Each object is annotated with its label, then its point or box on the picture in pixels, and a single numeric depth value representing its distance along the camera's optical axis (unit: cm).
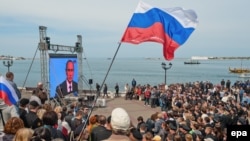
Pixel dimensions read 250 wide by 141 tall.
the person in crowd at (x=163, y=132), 834
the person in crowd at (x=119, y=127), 366
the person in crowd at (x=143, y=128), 767
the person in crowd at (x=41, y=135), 433
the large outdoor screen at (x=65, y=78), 1571
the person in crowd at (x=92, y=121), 616
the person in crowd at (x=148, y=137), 615
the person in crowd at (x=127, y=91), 2488
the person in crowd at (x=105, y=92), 2552
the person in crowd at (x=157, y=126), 870
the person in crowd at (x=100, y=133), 401
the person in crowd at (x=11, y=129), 465
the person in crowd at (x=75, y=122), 710
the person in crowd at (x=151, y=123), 899
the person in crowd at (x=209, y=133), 766
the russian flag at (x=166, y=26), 695
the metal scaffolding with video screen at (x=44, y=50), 1615
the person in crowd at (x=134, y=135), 470
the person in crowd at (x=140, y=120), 868
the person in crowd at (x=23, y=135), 417
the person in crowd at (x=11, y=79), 795
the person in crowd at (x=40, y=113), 611
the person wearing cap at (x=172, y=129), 785
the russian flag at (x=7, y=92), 766
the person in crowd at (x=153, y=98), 2100
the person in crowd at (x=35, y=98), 793
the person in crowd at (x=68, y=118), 722
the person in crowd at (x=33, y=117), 576
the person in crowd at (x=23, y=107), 616
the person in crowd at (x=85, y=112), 923
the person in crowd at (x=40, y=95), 883
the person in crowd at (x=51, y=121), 532
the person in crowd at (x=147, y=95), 2183
